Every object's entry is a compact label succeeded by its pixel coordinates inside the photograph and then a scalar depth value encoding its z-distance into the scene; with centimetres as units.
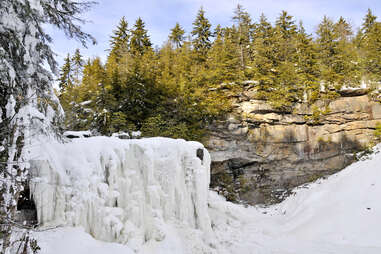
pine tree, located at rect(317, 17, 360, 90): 1772
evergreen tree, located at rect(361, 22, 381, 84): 1734
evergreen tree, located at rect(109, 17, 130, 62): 2282
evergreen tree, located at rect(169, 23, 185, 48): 2646
